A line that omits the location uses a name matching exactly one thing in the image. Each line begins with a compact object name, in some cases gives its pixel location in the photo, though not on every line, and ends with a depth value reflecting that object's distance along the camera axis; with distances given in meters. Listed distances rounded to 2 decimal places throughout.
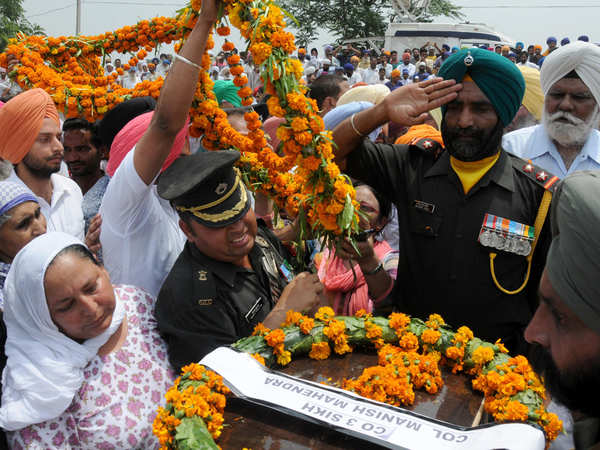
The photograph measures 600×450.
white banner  1.42
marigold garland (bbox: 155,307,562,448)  1.68
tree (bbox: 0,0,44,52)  30.77
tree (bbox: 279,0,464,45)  38.06
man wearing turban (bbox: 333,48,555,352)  2.43
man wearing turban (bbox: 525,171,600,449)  1.25
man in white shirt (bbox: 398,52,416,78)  18.67
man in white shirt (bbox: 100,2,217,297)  2.29
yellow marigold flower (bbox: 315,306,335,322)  2.17
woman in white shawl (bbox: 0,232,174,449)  1.97
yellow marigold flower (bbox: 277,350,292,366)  1.96
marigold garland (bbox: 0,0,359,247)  2.21
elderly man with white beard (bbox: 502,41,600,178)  3.46
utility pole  32.38
